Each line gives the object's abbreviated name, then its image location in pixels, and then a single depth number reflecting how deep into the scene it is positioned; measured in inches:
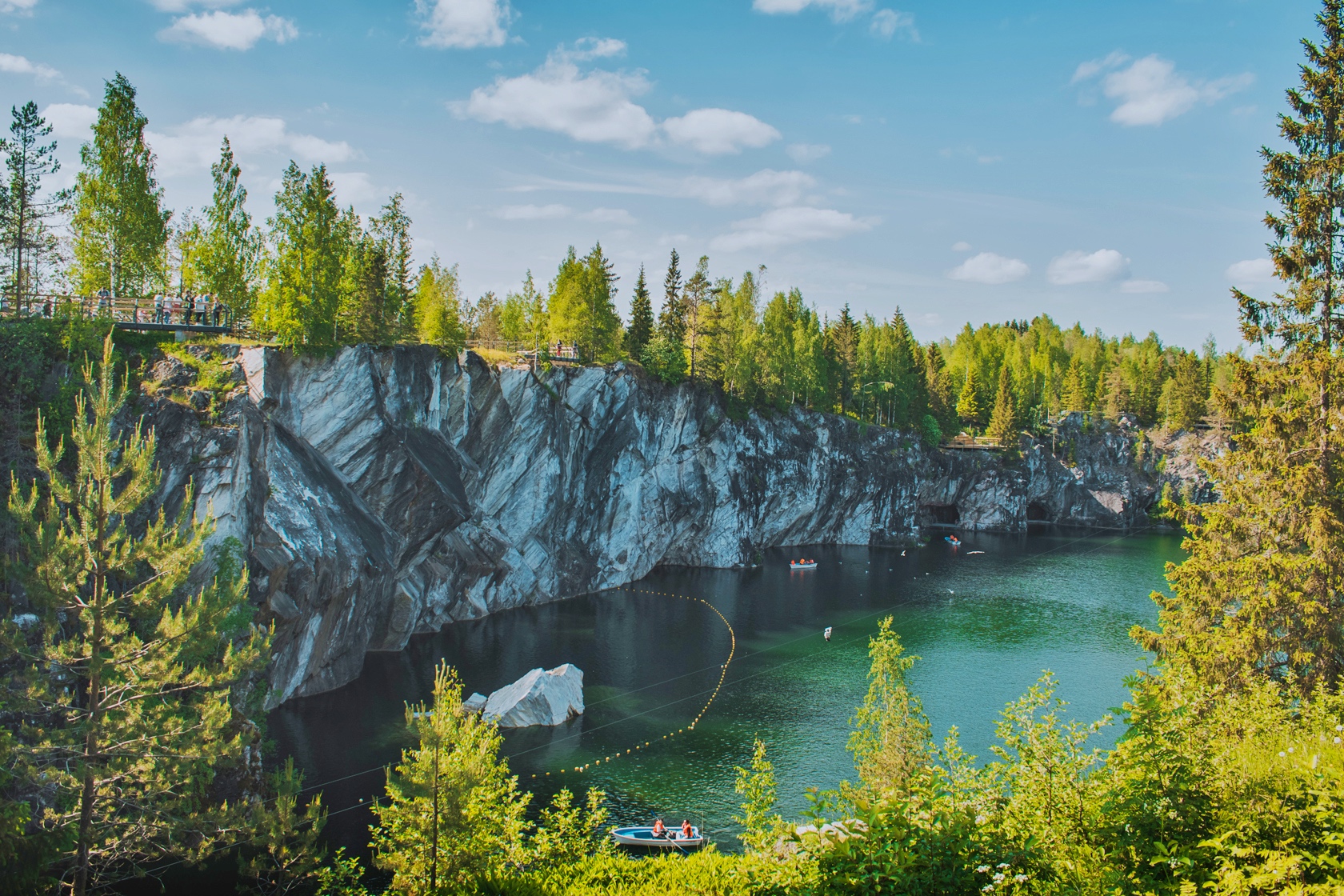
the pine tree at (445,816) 706.2
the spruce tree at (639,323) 2810.0
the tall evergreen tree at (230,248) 1720.0
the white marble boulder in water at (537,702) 1409.9
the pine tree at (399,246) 2404.0
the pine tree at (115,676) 677.9
